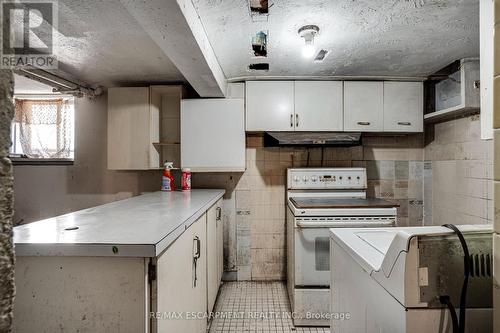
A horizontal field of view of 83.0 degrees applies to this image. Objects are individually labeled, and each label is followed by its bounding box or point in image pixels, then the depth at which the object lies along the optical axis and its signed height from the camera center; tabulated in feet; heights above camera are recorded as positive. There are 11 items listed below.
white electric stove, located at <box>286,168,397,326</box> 7.41 -2.08
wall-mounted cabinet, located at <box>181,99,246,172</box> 9.01 +0.98
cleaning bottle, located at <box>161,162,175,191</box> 9.09 -0.41
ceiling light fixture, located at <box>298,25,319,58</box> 5.84 +2.79
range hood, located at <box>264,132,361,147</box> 8.52 +0.80
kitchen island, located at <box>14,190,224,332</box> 2.98 -1.25
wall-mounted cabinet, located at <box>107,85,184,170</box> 9.05 +1.20
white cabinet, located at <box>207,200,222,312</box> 6.67 -2.30
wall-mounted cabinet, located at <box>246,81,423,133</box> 8.94 +1.86
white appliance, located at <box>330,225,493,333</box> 2.70 -1.09
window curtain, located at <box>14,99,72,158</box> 10.83 +1.49
